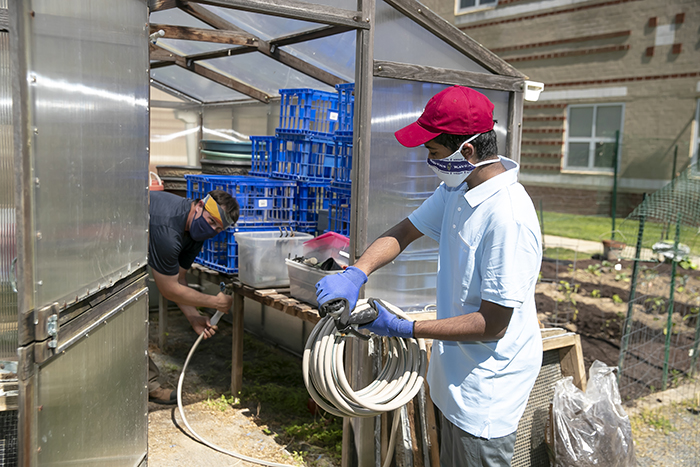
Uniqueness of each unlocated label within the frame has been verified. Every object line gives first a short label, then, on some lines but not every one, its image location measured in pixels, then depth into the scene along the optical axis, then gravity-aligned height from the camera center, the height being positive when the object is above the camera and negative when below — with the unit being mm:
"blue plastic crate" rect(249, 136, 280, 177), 5812 +220
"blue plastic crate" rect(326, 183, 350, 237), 4676 -256
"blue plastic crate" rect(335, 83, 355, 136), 4655 +589
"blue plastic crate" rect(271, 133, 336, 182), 5223 +178
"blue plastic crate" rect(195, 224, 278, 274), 5078 -674
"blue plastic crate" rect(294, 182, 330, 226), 5348 -220
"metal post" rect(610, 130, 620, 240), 11791 +185
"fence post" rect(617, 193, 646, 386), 4652 -703
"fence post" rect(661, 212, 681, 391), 4844 -1022
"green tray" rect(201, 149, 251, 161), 6625 +216
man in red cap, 2109 -406
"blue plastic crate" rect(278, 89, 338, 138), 5246 +593
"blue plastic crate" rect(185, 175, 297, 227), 5109 -176
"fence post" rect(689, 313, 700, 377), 4990 -1394
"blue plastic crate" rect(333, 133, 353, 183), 4488 +127
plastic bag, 3336 -1375
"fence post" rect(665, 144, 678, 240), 11308 +618
